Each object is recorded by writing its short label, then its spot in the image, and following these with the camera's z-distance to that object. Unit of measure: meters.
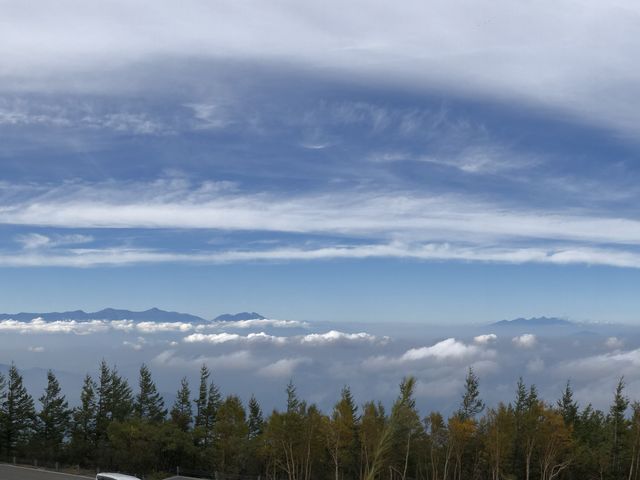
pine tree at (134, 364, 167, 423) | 95.75
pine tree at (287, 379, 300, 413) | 82.53
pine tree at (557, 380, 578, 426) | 81.19
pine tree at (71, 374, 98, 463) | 86.31
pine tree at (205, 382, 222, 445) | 90.93
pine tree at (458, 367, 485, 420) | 79.79
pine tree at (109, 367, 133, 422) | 89.06
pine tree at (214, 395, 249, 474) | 70.62
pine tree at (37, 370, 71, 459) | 87.62
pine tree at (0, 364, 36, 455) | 86.25
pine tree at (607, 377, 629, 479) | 65.25
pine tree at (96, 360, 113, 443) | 86.62
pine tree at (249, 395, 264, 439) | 91.50
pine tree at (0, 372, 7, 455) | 83.71
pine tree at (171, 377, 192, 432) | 88.19
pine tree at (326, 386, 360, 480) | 65.38
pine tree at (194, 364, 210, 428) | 91.25
